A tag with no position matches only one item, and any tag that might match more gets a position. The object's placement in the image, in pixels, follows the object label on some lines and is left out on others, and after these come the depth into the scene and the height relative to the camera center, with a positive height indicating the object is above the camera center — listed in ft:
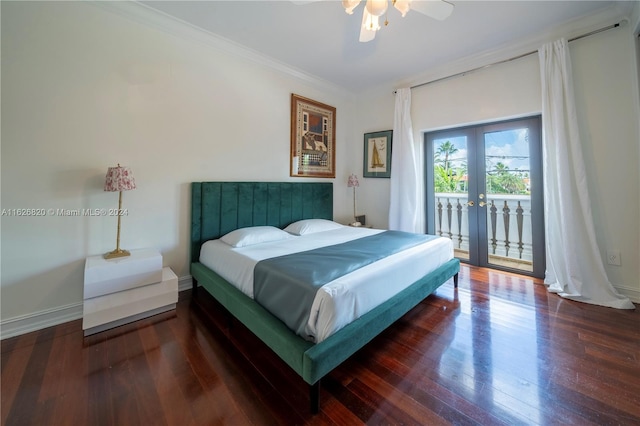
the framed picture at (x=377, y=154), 13.57 +3.67
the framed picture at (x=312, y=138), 12.00 +4.14
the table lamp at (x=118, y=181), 6.72 +0.99
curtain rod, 7.74 +6.28
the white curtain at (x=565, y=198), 8.02 +0.76
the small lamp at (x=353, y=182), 13.76 +2.06
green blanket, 4.83 -1.20
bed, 4.34 -1.78
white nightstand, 6.30 -2.00
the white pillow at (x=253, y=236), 8.18 -0.62
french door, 9.95 +1.23
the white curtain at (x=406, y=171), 12.32 +2.42
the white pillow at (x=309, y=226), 10.30 -0.33
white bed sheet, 4.54 -1.31
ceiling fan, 5.40 +4.80
